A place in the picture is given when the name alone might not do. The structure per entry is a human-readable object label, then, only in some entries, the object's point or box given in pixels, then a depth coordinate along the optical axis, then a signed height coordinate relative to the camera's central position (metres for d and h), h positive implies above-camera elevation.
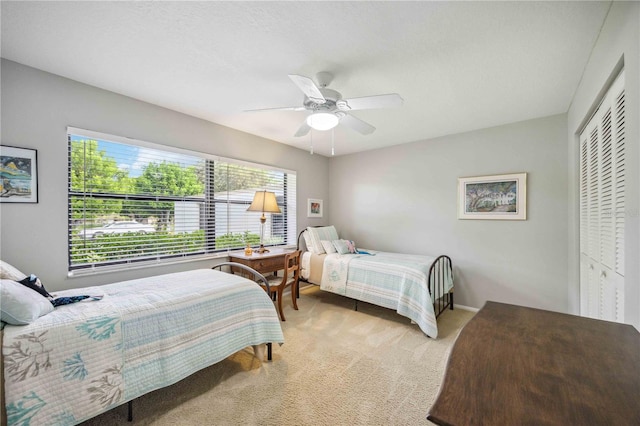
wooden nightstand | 3.17 -0.62
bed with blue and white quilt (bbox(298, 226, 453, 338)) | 2.87 -0.83
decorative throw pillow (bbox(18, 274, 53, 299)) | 1.58 -0.45
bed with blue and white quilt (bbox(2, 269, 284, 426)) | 1.24 -0.78
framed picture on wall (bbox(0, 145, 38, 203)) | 1.99 +0.29
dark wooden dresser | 0.60 -0.47
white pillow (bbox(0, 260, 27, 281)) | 1.57 -0.38
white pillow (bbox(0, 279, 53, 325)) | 1.28 -0.48
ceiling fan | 1.95 +0.86
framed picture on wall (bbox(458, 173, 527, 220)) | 3.29 +0.19
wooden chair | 3.14 -0.88
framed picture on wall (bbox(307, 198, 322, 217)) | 4.75 +0.08
